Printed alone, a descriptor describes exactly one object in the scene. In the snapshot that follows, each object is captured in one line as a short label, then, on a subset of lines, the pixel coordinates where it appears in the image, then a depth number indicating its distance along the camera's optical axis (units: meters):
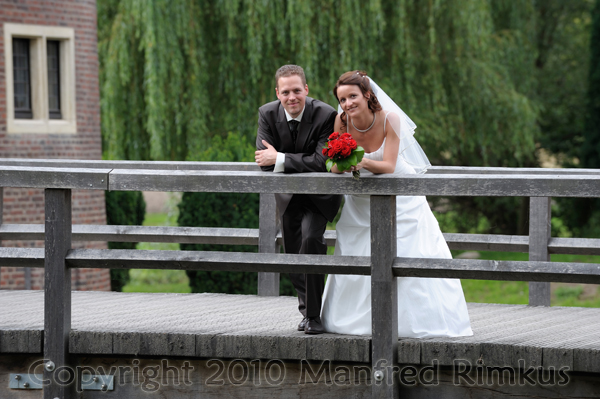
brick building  24.61
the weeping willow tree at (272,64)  26.91
